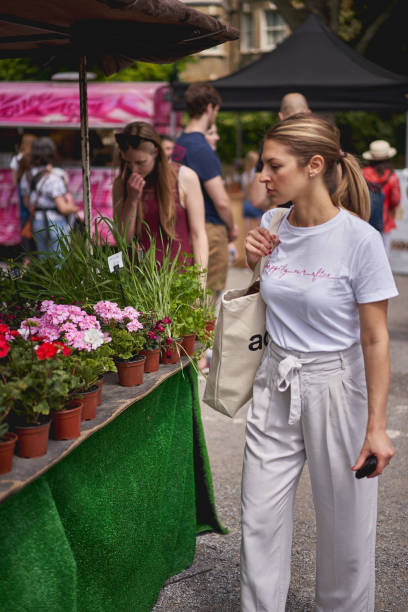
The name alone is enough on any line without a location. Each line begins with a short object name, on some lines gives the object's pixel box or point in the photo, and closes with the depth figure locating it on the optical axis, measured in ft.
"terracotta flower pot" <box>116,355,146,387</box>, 9.40
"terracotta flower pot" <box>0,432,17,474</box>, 6.68
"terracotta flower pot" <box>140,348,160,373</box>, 10.07
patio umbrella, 9.97
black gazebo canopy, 31.40
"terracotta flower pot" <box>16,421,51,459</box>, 7.04
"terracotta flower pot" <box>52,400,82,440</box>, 7.54
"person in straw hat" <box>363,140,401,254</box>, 27.94
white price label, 10.34
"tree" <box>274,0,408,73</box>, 52.60
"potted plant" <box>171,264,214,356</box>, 10.93
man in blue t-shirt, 17.72
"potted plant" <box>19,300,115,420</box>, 8.24
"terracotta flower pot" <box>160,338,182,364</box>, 10.52
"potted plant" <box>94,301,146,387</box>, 9.45
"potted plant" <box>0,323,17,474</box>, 6.67
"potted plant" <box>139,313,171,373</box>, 10.09
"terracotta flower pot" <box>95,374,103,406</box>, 8.56
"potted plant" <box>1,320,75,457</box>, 7.03
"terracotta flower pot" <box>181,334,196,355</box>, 10.94
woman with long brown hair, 13.61
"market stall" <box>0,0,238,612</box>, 7.20
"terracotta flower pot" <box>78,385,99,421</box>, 8.18
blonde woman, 7.98
